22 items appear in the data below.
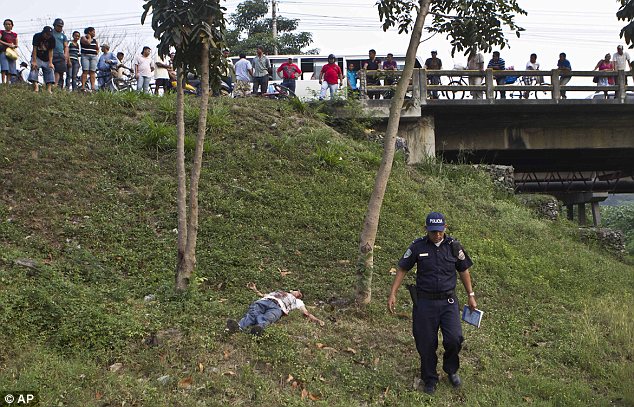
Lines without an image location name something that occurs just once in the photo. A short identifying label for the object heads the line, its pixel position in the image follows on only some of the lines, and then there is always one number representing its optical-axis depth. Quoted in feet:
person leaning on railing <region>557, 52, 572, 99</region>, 59.88
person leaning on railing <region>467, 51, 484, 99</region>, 59.41
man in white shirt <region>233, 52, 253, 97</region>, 58.90
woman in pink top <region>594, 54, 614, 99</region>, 63.93
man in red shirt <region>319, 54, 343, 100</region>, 57.36
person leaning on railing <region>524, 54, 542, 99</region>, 62.60
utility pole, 114.11
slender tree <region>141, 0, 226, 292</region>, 26.94
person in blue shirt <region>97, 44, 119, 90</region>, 55.42
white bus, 73.46
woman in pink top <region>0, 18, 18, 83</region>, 47.70
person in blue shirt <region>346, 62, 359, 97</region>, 58.85
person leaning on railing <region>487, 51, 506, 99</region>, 61.54
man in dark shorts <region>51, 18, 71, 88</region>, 48.75
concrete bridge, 58.08
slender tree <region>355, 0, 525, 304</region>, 29.07
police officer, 22.26
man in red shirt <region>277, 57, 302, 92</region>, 60.18
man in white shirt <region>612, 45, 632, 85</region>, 63.16
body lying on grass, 24.48
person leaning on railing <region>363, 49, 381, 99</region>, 58.49
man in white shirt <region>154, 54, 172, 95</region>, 55.72
